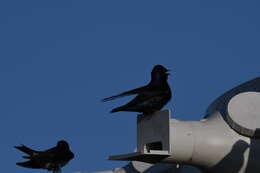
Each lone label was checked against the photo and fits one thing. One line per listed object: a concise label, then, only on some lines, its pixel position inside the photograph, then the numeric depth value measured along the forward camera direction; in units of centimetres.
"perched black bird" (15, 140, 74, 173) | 1609
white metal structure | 1464
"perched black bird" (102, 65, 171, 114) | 1429
